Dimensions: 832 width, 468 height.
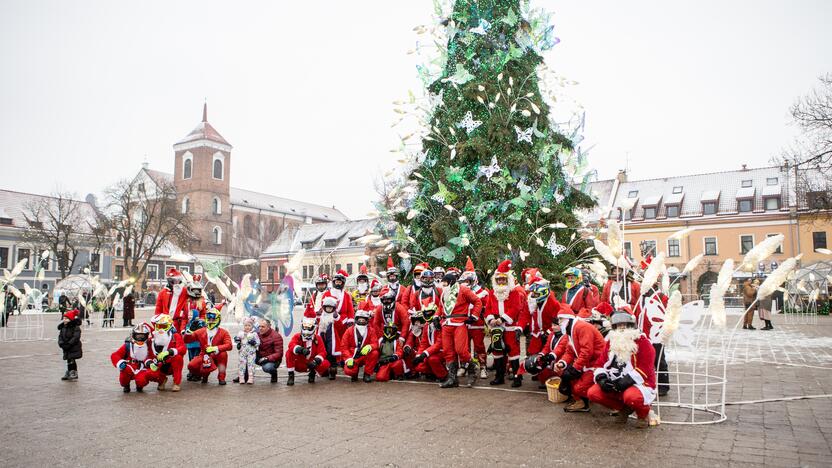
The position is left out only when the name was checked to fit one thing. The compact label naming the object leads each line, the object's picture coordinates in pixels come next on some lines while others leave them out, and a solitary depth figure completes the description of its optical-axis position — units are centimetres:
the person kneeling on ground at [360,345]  969
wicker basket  752
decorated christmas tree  1172
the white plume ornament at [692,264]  685
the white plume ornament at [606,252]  689
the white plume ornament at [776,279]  604
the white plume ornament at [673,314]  632
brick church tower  7750
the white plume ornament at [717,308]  626
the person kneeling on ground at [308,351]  953
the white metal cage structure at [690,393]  667
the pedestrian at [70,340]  1002
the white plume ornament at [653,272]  663
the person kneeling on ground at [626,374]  630
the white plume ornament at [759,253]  600
